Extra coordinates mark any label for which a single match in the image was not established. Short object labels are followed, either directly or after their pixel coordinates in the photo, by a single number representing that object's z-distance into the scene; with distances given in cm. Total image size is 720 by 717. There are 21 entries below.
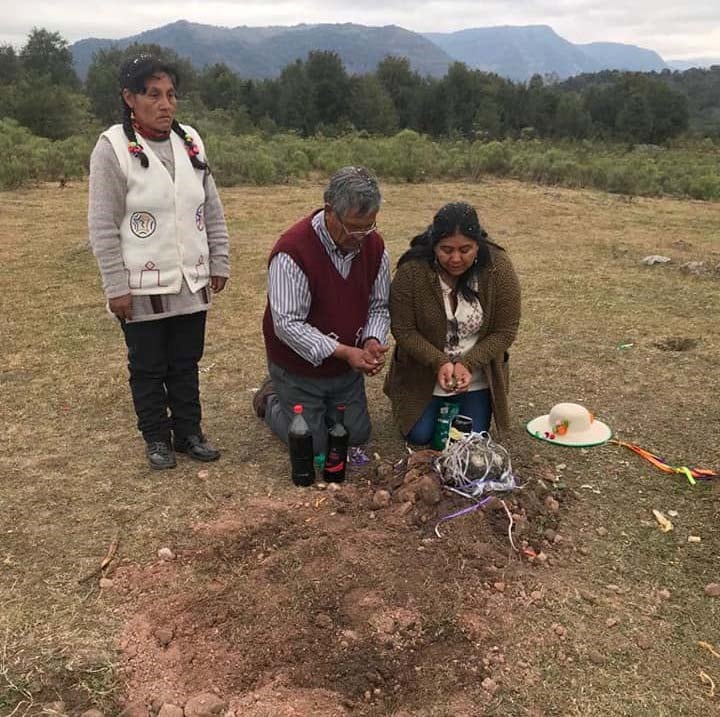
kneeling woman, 330
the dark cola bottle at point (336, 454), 318
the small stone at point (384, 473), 321
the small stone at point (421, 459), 316
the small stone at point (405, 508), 291
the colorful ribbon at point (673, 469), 333
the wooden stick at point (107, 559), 258
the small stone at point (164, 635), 225
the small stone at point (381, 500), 298
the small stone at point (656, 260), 749
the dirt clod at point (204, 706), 198
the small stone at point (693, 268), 705
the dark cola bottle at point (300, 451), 314
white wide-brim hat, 364
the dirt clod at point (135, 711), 200
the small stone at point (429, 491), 291
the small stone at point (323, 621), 232
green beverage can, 358
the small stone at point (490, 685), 212
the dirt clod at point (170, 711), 197
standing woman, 280
